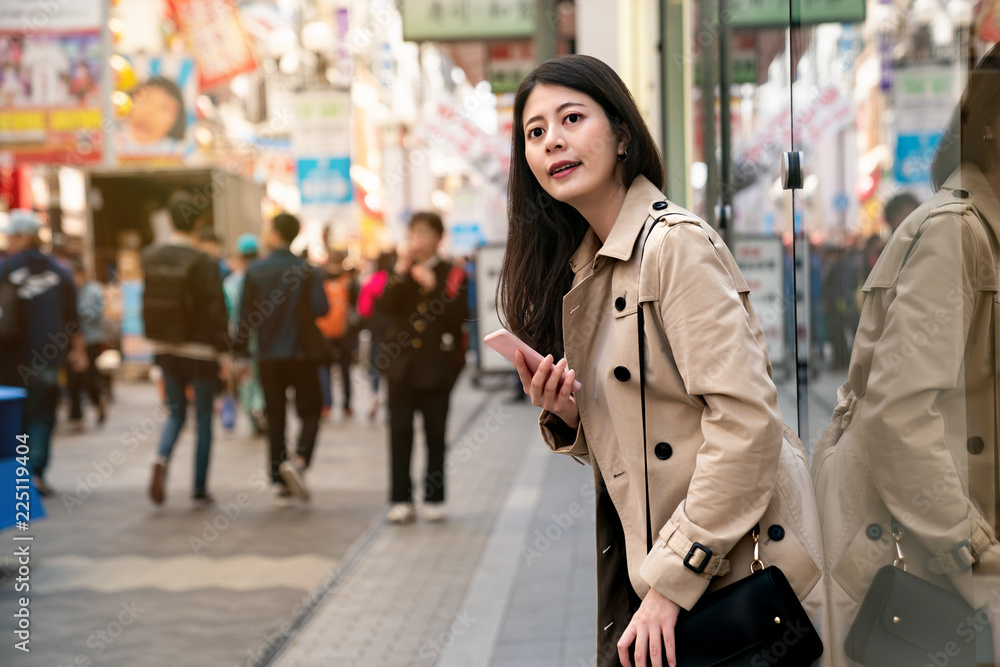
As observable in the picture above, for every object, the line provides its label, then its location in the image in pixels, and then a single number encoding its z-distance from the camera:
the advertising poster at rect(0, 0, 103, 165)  11.66
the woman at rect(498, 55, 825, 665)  1.81
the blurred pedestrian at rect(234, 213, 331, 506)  8.14
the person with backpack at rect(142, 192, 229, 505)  8.09
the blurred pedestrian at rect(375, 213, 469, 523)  7.34
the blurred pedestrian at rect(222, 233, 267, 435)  11.59
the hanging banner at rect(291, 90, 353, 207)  10.59
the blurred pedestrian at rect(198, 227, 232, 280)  9.63
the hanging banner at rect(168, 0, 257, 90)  16.28
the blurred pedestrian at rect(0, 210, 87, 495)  8.22
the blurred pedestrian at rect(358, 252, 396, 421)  11.38
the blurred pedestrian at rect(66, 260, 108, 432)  12.55
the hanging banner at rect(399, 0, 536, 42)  8.50
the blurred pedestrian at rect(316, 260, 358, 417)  14.06
